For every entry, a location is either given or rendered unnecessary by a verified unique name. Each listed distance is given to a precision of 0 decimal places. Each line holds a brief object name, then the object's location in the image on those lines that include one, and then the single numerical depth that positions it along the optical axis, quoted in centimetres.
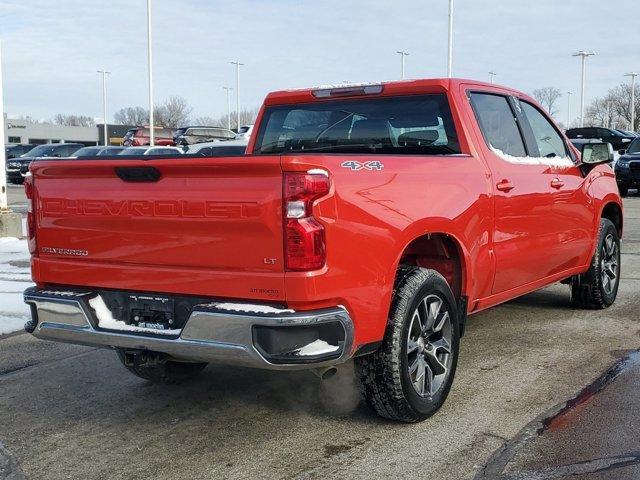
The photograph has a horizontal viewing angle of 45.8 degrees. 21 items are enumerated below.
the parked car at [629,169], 2277
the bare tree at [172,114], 10448
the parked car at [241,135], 2861
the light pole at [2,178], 1279
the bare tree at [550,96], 8550
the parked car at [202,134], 3075
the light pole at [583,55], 5728
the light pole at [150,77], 3475
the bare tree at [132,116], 12312
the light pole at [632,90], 6944
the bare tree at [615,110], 9198
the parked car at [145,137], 3750
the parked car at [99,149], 1735
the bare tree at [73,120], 14738
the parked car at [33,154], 2956
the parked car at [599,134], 3109
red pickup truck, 343
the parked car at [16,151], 3584
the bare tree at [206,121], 11500
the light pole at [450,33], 3666
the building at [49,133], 9575
